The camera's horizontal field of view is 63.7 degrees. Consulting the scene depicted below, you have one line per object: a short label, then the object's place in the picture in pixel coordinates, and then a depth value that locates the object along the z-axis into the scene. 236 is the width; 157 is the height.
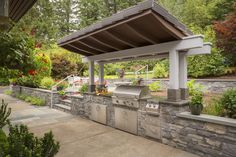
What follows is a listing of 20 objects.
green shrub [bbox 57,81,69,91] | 11.06
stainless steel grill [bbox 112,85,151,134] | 5.60
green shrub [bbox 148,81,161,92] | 9.88
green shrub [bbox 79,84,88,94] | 8.75
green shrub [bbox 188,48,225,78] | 10.66
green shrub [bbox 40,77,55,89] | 12.38
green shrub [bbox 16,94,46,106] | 11.10
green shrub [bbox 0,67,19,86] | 3.00
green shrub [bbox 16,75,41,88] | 13.18
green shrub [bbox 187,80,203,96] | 7.43
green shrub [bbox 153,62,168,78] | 12.85
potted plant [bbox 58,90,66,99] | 10.35
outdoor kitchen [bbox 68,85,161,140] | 5.16
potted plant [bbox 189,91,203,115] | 4.30
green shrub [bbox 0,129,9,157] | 2.79
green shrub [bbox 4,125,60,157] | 2.85
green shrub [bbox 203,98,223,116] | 4.28
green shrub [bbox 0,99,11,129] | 4.61
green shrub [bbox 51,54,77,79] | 16.08
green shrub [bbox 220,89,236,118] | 3.85
